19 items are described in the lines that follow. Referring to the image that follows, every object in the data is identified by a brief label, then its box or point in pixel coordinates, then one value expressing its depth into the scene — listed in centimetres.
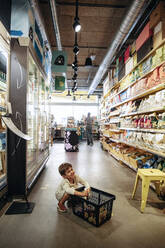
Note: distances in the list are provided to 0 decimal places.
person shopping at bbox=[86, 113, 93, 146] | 1027
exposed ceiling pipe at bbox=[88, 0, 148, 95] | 323
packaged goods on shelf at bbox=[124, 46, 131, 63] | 453
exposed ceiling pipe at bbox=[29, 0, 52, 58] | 304
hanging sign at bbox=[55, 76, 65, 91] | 786
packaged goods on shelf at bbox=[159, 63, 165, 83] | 283
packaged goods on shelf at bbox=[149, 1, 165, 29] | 290
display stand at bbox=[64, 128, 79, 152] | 764
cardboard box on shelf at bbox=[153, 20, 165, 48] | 287
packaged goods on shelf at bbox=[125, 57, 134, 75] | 430
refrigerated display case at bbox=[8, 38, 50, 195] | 250
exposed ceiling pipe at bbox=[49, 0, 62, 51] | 342
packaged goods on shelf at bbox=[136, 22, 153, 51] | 325
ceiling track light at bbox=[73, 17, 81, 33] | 339
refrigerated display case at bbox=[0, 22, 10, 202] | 232
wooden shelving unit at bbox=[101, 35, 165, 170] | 289
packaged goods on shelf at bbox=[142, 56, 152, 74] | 336
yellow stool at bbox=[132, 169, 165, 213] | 222
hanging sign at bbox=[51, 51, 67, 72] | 524
